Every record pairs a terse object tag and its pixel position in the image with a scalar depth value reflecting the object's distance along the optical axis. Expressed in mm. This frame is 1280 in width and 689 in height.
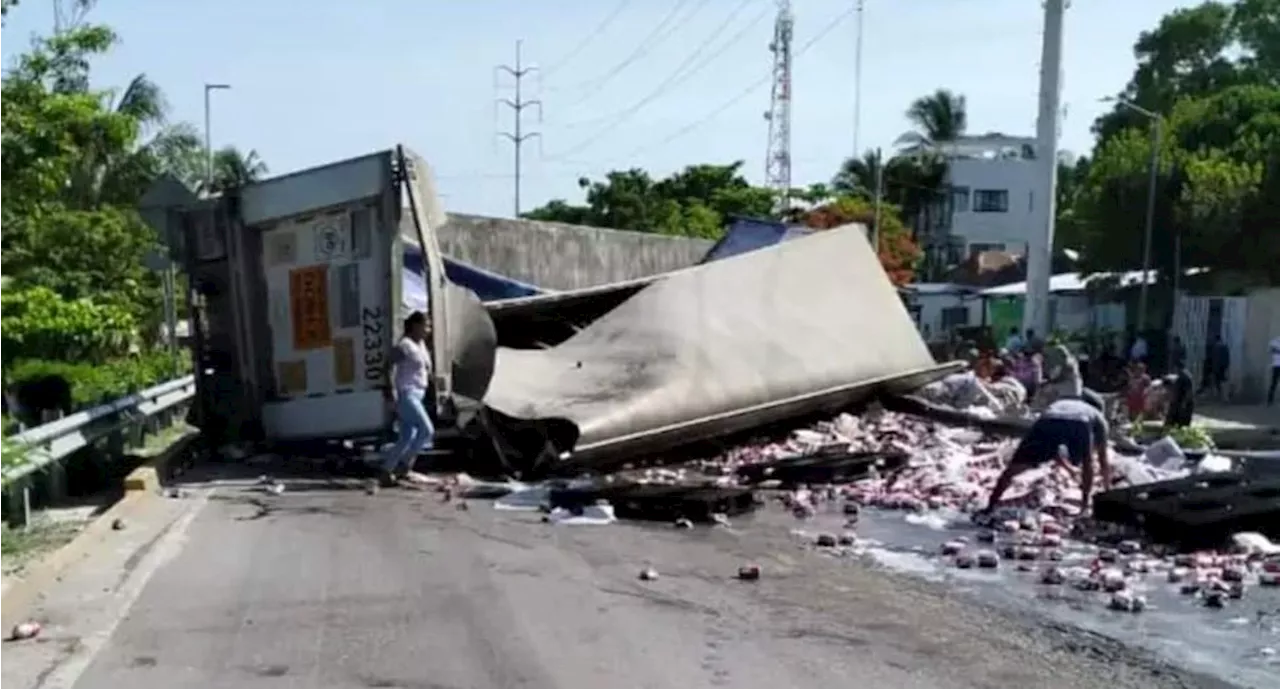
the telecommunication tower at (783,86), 79500
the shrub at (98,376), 17914
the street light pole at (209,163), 48950
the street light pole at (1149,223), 40438
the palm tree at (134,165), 39906
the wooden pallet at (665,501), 12531
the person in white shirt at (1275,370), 32594
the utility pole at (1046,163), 39094
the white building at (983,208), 83875
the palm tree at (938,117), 99375
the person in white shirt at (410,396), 14180
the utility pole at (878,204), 58603
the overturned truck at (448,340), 14961
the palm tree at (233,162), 62544
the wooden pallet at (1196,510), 11203
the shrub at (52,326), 21250
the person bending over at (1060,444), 13133
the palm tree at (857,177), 85438
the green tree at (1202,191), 41188
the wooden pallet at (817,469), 14672
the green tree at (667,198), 68000
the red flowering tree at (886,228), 62828
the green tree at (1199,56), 70750
